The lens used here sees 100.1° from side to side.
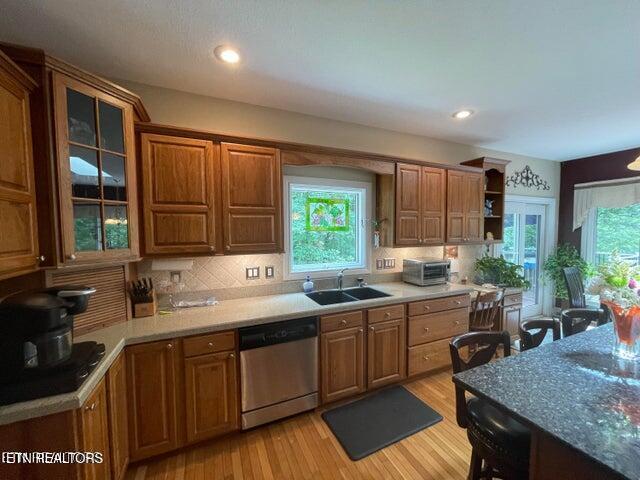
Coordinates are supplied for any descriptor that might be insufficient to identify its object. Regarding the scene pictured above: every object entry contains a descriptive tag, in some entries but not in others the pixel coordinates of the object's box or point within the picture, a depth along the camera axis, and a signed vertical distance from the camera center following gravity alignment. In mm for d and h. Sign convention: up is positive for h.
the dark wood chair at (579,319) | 2043 -717
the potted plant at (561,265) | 4031 -587
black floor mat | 1931 -1532
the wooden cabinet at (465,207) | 3189 +262
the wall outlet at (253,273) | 2510 -405
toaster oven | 2979 -486
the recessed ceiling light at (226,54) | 1675 +1131
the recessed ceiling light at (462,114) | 2586 +1125
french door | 4188 -245
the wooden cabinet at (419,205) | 2869 +262
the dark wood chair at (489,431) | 1160 -936
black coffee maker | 1123 -512
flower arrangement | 1381 -418
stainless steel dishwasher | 1951 -1070
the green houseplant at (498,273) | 3423 -597
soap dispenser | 2703 -575
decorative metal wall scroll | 4109 +751
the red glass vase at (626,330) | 1386 -551
